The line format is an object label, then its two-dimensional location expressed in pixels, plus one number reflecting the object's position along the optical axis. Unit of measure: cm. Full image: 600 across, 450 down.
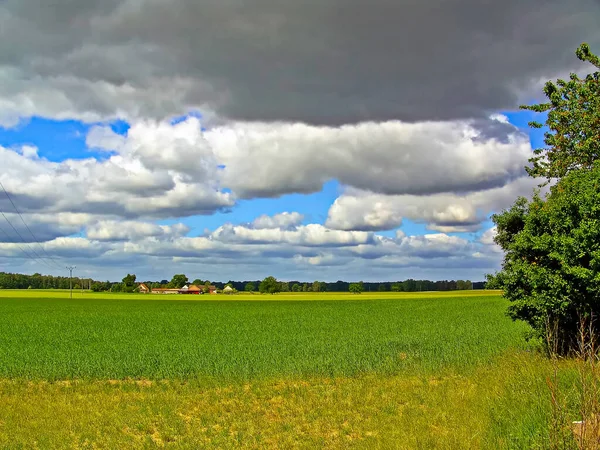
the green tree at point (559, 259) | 1822
